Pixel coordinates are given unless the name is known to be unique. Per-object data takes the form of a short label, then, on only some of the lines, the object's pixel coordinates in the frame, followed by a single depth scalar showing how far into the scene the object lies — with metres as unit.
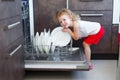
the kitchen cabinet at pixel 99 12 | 2.16
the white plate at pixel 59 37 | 2.07
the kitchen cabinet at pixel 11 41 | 1.17
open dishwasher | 1.75
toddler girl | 1.97
